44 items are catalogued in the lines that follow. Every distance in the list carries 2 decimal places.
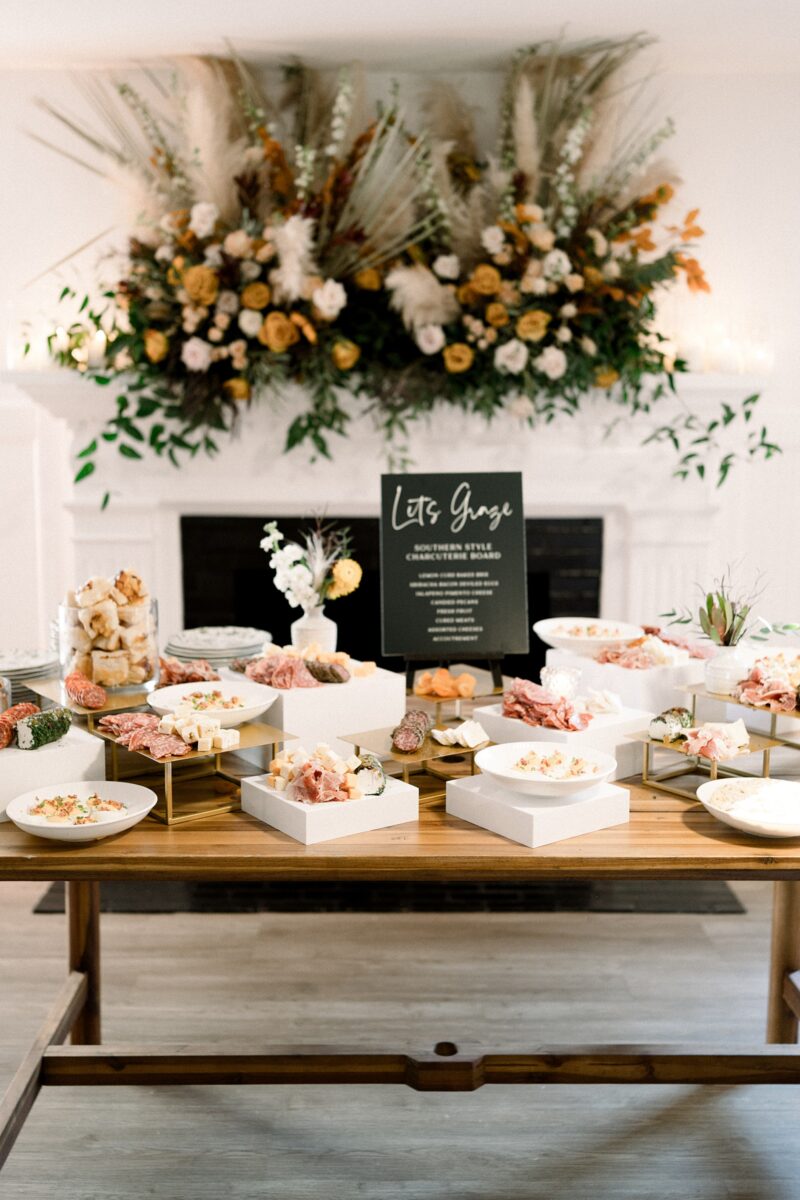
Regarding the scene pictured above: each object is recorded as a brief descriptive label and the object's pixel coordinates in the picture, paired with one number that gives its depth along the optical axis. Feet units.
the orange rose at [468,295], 12.44
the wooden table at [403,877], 4.94
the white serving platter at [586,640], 7.27
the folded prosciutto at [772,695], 6.06
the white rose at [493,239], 12.19
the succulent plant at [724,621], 6.60
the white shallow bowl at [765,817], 5.09
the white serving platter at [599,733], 5.91
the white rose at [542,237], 12.08
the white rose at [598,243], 12.31
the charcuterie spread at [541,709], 5.98
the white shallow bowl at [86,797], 4.98
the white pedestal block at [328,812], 5.10
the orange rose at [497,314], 12.28
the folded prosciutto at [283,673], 6.19
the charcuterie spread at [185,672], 6.51
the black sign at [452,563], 6.79
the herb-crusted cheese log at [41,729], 5.46
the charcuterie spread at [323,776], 5.19
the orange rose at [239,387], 12.54
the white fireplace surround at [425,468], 13.38
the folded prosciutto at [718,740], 5.72
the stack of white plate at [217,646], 7.54
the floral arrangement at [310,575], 6.98
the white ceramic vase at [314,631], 7.09
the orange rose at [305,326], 12.13
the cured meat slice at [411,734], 5.74
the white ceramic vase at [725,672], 6.27
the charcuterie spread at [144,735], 5.30
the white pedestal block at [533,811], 5.11
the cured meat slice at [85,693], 5.99
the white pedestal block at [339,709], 6.14
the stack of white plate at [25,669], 6.91
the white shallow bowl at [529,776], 5.16
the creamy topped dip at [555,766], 5.32
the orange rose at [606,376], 12.78
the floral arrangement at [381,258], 12.24
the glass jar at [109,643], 6.26
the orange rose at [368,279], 12.38
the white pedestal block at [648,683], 6.82
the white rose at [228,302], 12.25
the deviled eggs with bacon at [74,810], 5.08
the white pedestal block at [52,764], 5.38
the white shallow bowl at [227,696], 5.72
